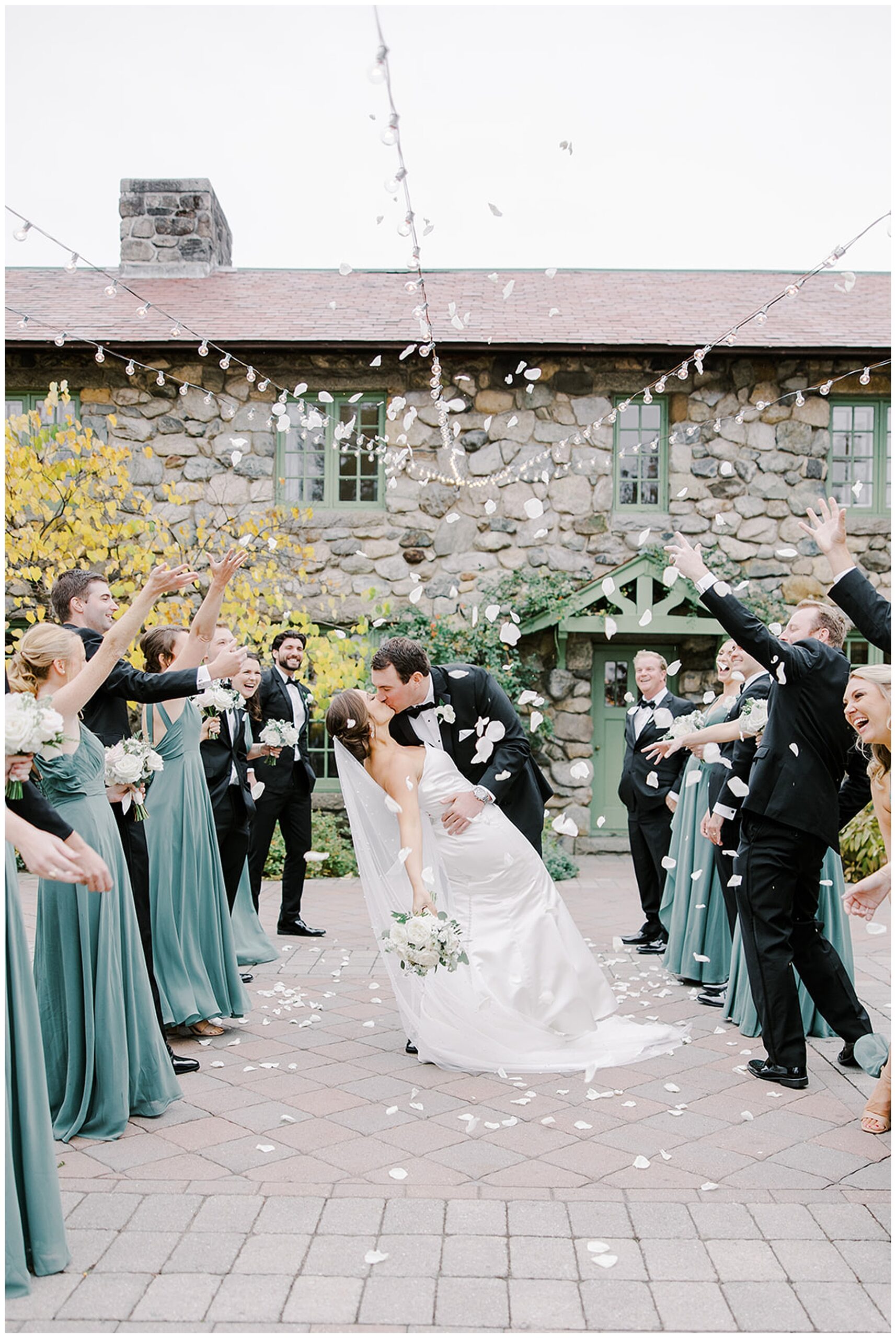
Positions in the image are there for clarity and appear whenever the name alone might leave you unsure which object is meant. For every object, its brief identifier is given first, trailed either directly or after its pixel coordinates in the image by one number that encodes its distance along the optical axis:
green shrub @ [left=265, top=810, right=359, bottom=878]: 10.54
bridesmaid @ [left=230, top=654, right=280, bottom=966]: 6.92
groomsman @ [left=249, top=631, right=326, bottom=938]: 7.79
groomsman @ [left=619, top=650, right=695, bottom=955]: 7.48
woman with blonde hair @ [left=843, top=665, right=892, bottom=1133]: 3.65
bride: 4.85
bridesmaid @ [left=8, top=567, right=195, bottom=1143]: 4.00
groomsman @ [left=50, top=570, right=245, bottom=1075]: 4.62
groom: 5.08
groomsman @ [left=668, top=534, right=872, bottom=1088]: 4.60
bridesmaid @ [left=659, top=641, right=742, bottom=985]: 6.37
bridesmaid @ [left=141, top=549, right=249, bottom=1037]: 5.25
